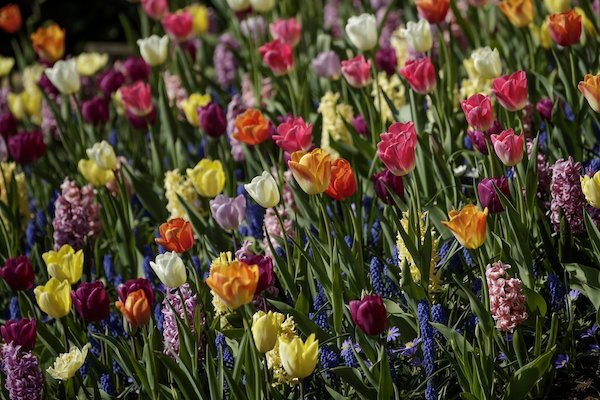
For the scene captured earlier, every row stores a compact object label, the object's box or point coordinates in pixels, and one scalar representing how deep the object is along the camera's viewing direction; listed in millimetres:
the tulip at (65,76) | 6837
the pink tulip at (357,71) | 5809
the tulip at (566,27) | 5490
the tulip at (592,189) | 4242
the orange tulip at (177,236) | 4498
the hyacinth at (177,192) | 5981
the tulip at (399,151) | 4392
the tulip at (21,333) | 4509
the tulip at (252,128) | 5307
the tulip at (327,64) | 6804
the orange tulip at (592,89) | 4649
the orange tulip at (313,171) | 4290
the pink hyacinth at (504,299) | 4056
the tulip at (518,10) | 6281
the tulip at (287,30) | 7105
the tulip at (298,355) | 3748
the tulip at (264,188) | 4444
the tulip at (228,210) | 4718
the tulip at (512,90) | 4773
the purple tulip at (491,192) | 4400
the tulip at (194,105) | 6852
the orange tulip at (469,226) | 3949
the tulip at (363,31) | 6135
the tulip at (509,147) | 4385
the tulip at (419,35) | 5798
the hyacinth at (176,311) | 4473
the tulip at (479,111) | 4652
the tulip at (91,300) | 4568
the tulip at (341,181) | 4466
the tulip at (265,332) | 3799
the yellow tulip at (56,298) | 4517
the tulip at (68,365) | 4293
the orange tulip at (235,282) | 3871
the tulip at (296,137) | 4978
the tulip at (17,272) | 5124
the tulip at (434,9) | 6072
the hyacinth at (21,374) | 4458
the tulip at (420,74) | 5274
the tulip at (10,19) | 9085
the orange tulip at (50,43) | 8118
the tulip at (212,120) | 6094
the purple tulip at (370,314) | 3916
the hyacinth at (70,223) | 5835
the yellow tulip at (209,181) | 5135
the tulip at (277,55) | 6497
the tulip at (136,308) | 4268
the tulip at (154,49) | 7031
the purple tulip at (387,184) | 4839
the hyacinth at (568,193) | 4557
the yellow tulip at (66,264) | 4854
